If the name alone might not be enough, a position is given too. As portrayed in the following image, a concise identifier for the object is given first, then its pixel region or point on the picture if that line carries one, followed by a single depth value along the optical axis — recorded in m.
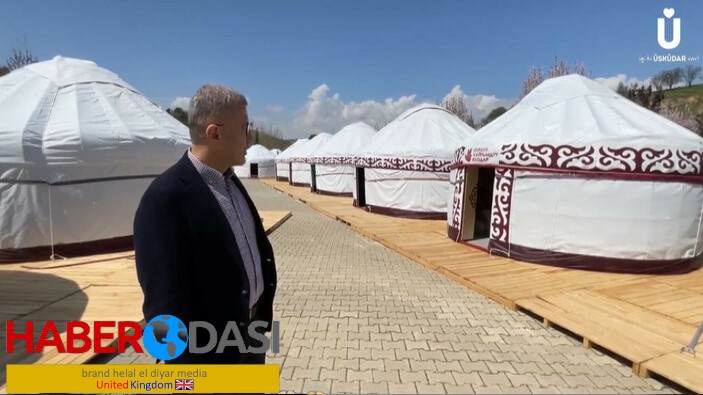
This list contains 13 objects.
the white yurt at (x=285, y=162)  24.48
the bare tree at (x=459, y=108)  35.16
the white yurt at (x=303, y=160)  21.33
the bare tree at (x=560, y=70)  24.97
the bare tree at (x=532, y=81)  26.49
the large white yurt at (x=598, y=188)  5.02
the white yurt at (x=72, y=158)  5.20
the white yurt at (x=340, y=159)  16.16
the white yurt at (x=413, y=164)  9.95
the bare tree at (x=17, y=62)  18.36
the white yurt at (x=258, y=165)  31.43
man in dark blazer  1.23
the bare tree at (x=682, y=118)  23.43
